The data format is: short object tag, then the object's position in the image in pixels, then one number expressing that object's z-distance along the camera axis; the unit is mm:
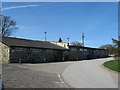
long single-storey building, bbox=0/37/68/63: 17535
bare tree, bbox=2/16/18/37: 33903
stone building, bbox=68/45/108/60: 28814
